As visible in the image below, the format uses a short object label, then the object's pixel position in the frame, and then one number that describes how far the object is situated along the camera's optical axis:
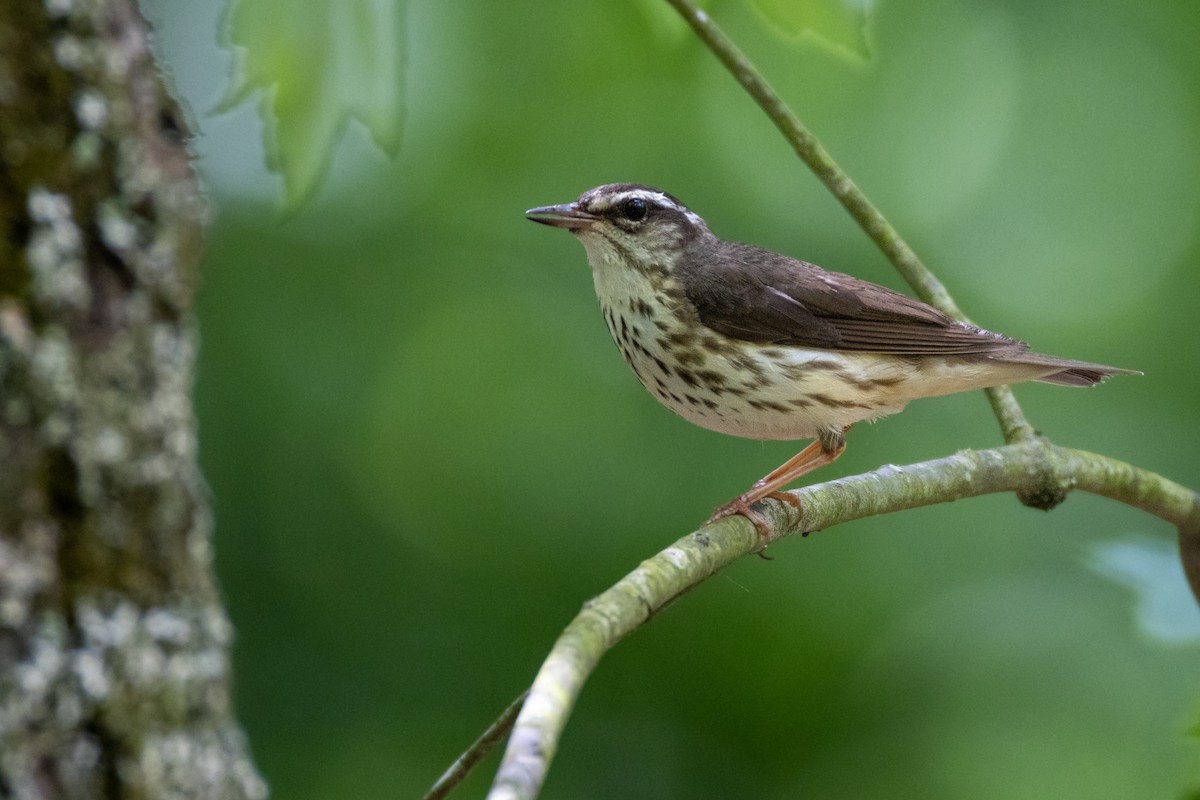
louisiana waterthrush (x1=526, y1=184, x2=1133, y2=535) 7.71
